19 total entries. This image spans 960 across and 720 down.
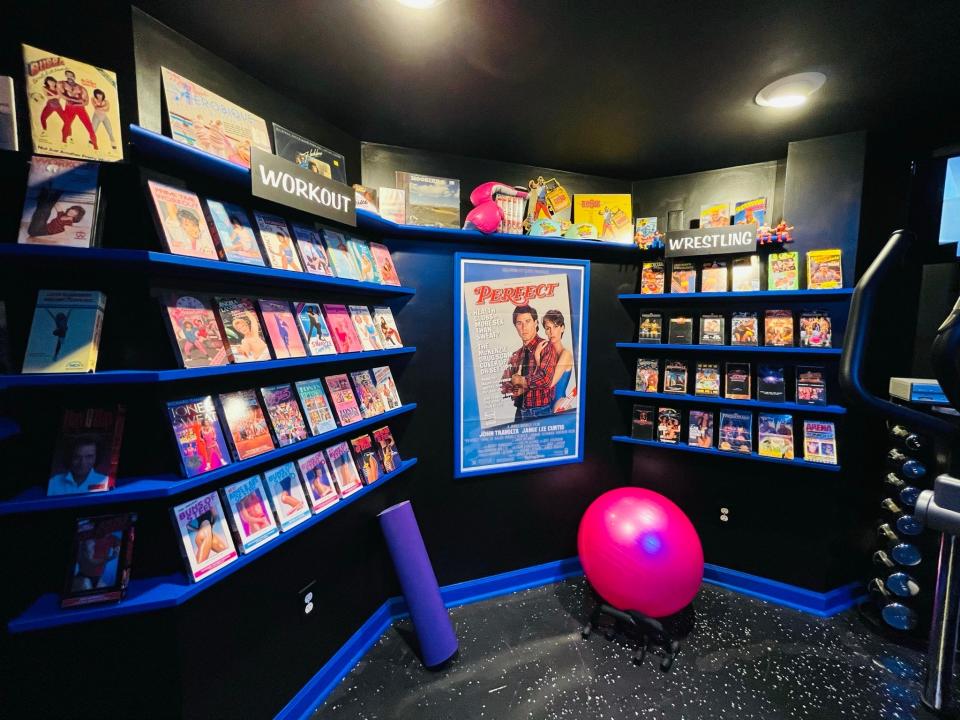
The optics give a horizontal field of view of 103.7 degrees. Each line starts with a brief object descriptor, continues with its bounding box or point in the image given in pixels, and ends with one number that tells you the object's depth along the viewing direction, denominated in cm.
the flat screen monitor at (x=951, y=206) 224
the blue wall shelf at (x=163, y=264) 111
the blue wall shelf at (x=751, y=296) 235
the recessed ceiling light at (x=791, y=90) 182
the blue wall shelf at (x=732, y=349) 237
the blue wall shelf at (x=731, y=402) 241
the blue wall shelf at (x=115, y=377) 107
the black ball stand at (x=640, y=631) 212
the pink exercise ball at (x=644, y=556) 213
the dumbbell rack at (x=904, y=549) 222
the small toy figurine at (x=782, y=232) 249
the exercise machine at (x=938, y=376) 104
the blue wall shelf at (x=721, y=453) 245
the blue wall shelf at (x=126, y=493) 111
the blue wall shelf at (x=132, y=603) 114
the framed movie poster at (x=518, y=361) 255
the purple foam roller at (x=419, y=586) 211
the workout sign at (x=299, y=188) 144
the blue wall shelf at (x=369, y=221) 122
